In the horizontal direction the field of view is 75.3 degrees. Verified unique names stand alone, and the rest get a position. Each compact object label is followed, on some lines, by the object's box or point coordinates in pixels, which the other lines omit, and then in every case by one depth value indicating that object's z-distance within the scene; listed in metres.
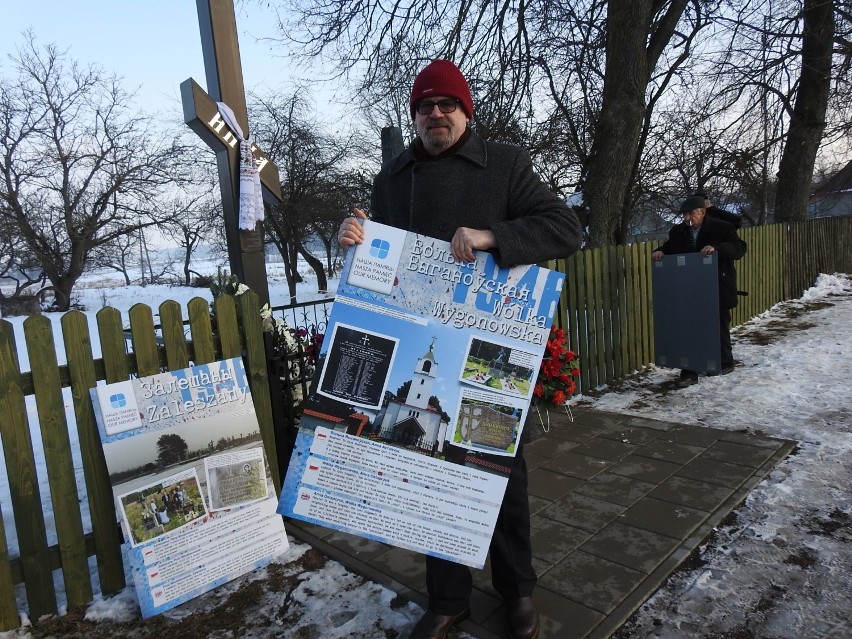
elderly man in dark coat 5.45
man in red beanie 1.84
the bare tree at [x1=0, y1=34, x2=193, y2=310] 14.36
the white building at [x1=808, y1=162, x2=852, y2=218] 19.19
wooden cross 3.59
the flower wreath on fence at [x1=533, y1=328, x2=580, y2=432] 4.47
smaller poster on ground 2.51
